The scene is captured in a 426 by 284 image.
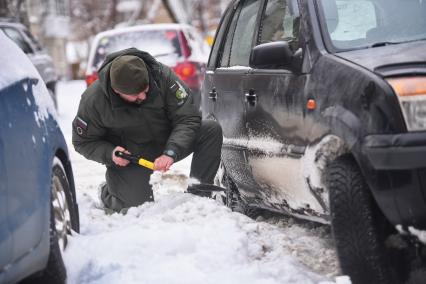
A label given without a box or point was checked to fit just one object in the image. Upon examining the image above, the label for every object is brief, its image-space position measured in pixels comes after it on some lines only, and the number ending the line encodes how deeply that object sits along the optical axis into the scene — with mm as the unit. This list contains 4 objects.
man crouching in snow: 11013
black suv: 7112
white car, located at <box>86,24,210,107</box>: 25259
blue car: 6326
